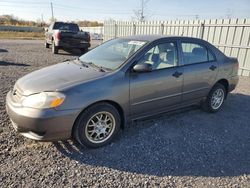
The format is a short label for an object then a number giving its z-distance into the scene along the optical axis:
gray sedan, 2.88
